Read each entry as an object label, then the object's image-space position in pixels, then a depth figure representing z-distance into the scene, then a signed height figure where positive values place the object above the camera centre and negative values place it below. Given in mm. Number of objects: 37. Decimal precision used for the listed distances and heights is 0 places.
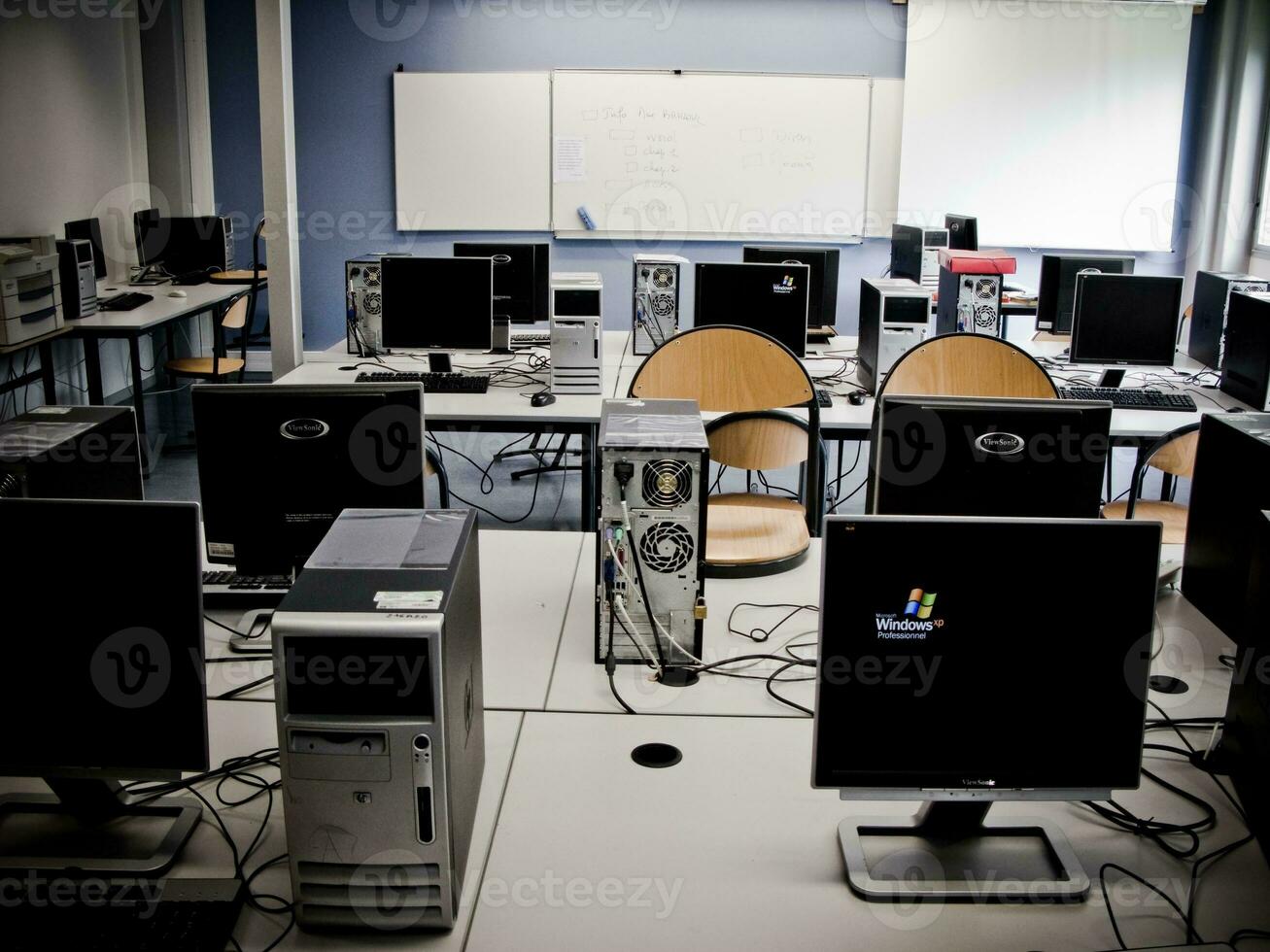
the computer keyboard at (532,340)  4898 -462
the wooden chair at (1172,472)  3160 -653
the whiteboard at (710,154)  6816 +536
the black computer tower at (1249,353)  3818 -360
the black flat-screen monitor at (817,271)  4996 -131
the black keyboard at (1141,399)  3770 -519
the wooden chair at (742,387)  3232 -431
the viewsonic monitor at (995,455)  1924 -365
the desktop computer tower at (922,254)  5758 -44
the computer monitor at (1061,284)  4941 -164
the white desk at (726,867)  1216 -750
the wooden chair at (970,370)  3107 -352
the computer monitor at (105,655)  1312 -510
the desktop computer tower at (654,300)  4559 -256
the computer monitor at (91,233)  5707 -30
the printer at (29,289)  4473 -266
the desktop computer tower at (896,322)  3855 -271
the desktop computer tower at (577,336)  3844 -345
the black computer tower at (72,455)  1717 -364
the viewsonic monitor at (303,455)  1933 -391
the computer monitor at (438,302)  4036 -248
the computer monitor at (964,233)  5949 +69
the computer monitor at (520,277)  4645 -172
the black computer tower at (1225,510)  1727 -423
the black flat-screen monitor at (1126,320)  4016 -259
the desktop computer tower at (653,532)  1742 -469
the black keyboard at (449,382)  3914 -526
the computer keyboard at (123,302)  5340 -362
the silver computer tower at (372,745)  1115 -528
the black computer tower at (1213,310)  4363 -245
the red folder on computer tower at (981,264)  4398 -72
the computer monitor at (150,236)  6262 -41
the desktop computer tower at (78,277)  4918 -227
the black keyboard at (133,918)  1167 -753
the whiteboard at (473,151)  6812 +529
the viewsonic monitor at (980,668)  1306 -504
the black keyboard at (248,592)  2094 -688
